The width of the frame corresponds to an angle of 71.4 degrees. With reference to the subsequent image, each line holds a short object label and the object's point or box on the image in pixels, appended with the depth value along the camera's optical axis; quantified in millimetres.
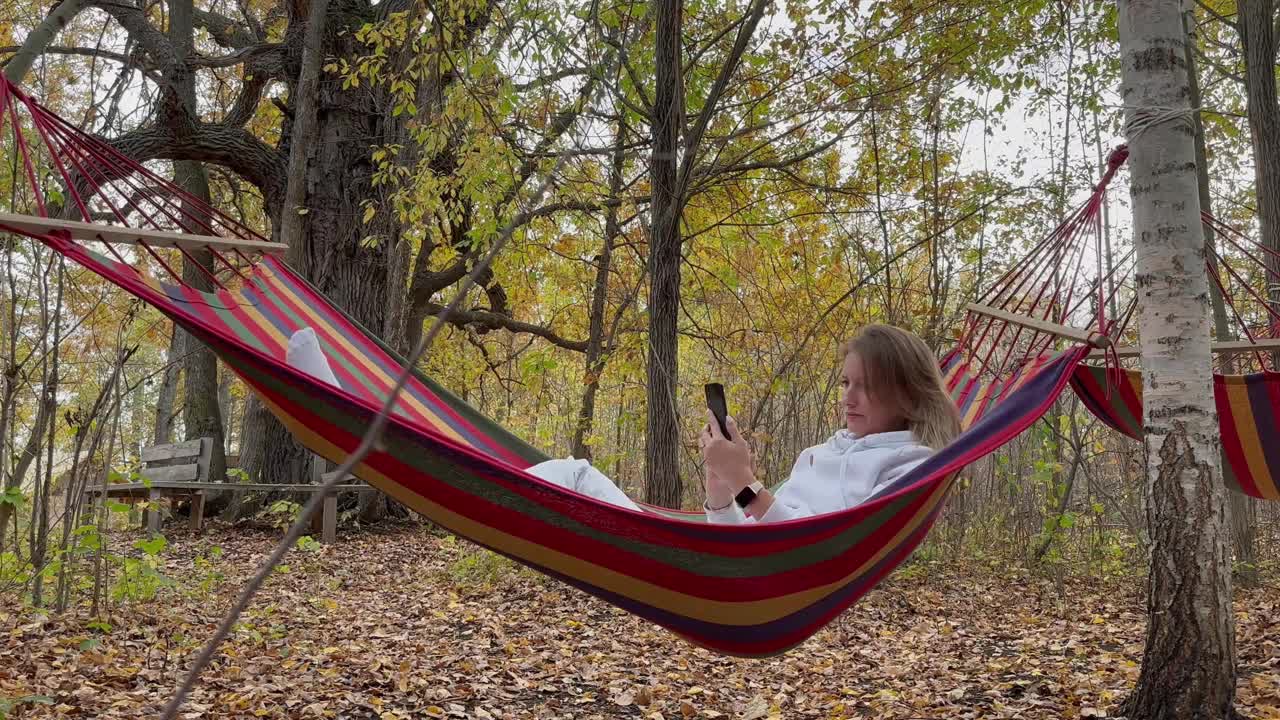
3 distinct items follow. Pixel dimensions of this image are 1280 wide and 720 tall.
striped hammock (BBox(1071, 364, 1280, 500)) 2254
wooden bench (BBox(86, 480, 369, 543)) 5004
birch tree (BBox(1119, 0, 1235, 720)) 1862
